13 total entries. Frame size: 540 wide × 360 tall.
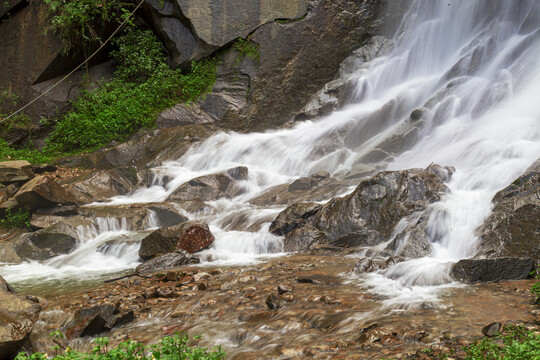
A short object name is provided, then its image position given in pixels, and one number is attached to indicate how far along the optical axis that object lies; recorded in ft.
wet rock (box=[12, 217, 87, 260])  28.22
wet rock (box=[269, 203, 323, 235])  26.43
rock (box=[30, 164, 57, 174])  41.60
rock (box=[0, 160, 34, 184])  35.61
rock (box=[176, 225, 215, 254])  25.32
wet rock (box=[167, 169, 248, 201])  35.70
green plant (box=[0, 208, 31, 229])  31.40
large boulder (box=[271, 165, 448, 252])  24.39
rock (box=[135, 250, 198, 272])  23.06
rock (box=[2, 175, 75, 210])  30.96
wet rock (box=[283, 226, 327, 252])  24.86
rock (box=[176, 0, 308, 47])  49.32
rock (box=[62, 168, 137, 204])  37.01
